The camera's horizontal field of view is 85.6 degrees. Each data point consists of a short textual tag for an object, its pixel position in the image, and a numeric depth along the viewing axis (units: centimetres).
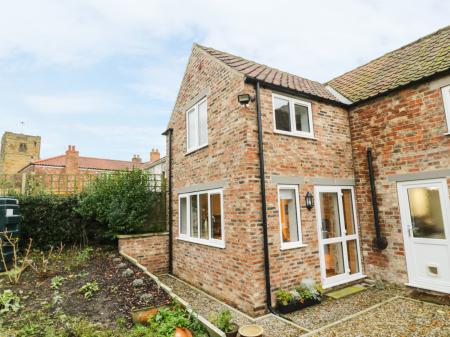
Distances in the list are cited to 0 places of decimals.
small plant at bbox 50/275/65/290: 639
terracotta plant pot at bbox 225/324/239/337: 432
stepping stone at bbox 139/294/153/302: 579
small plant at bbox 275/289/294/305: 561
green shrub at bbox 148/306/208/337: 434
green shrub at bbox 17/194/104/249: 972
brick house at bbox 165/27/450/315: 600
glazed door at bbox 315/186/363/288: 696
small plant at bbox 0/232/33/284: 667
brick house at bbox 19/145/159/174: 2962
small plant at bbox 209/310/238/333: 445
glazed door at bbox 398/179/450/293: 592
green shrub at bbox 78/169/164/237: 978
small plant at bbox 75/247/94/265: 873
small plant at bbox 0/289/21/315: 513
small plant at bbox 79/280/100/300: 591
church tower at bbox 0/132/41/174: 4282
